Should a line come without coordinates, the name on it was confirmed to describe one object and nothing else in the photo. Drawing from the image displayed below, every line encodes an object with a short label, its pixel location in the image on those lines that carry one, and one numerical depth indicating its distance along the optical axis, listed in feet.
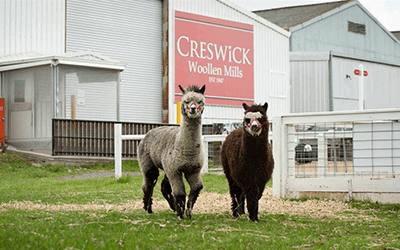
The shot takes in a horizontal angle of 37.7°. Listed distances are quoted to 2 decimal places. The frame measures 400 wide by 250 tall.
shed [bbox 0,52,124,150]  62.34
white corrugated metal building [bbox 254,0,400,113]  111.14
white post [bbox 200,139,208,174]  48.39
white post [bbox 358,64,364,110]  44.98
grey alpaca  23.32
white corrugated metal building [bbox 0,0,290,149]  69.41
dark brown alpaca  23.03
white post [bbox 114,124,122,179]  47.03
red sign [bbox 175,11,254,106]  86.58
